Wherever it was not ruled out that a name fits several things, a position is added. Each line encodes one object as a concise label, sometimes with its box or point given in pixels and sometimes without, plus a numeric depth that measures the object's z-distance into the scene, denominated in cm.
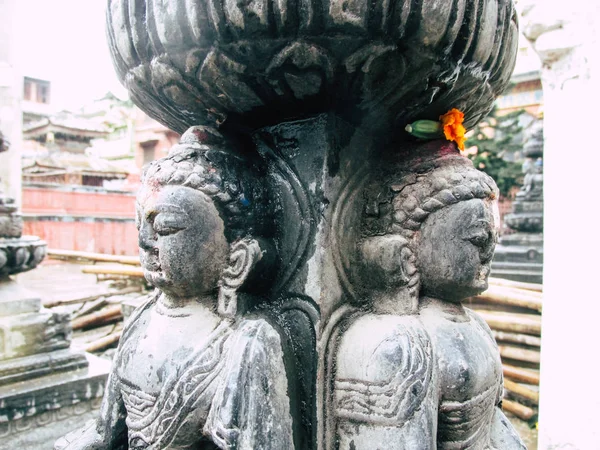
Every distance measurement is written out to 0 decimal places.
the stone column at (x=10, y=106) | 402
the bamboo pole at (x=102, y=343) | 383
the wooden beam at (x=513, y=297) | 323
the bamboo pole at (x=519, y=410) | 311
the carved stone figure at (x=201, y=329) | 83
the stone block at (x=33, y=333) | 245
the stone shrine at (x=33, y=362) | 225
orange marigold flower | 104
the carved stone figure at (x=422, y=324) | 86
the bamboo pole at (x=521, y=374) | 329
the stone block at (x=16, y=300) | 259
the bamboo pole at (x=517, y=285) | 381
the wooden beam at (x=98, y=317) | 440
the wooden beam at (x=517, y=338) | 333
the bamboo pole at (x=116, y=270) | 528
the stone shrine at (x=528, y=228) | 539
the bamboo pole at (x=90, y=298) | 458
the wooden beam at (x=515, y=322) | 329
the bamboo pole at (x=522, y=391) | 316
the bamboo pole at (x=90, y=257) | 558
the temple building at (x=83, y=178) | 1075
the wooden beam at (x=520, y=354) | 334
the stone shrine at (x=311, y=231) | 81
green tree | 899
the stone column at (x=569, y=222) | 185
